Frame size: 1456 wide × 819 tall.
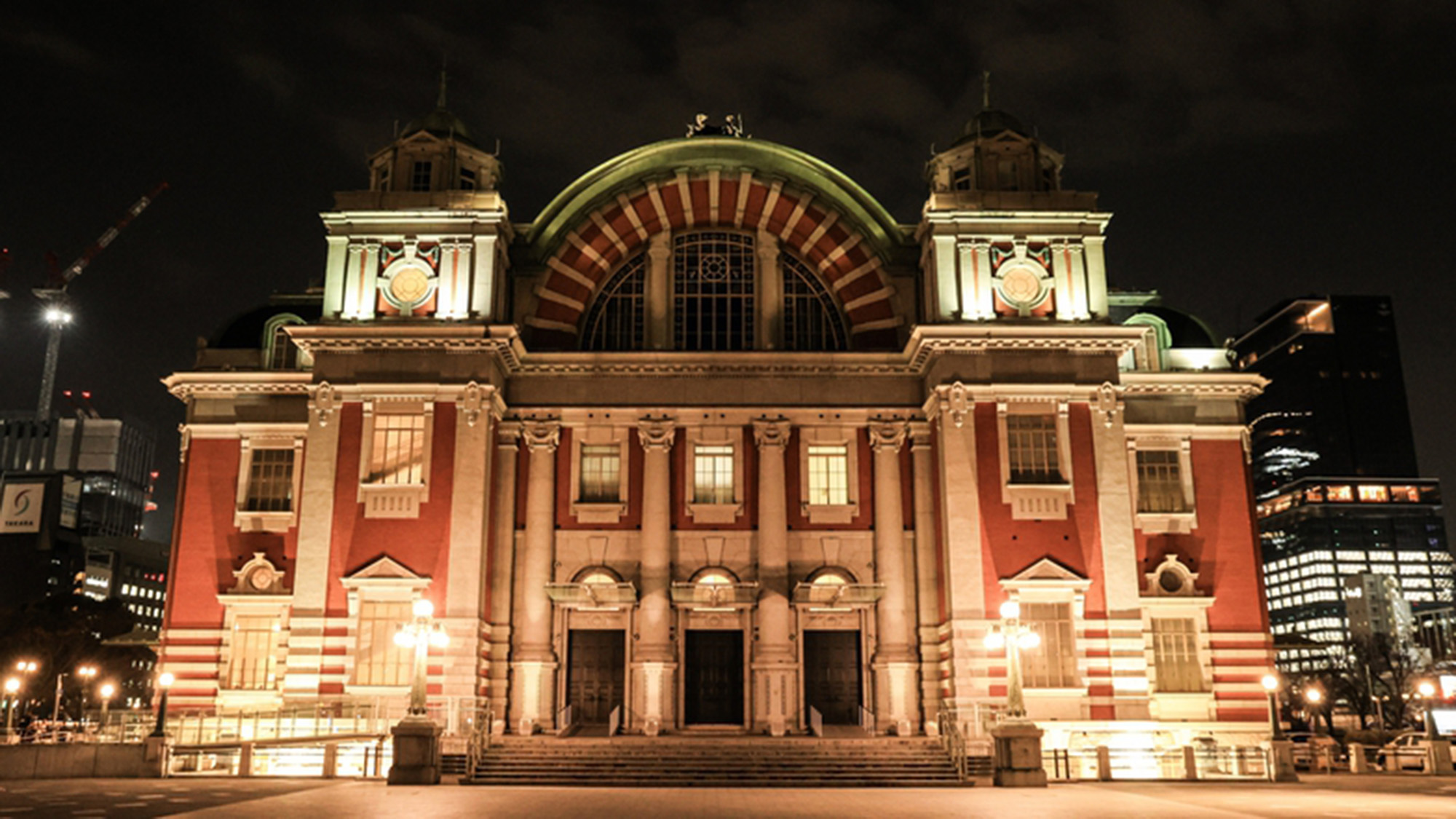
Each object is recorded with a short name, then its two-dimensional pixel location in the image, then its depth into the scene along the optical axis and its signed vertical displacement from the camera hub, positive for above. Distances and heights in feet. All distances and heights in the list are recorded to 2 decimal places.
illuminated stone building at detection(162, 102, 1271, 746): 109.60 +21.21
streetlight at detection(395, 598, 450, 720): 89.45 +3.21
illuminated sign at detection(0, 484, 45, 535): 284.00 +41.27
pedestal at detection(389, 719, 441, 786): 87.15 -5.23
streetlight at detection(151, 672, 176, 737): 90.33 -2.78
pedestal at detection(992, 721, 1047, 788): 88.12 -5.40
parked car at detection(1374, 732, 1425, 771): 109.60 -6.86
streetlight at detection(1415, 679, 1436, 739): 127.85 -0.81
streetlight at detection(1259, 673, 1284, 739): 100.32 -1.55
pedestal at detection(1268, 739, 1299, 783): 96.37 -6.55
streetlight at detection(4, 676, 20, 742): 105.50 -0.95
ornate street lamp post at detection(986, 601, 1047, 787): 88.17 -4.73
